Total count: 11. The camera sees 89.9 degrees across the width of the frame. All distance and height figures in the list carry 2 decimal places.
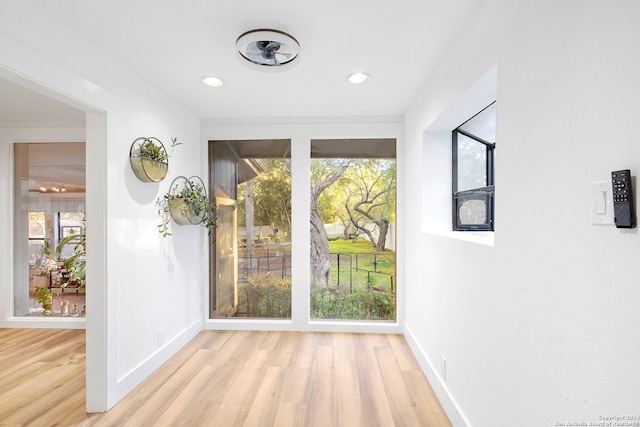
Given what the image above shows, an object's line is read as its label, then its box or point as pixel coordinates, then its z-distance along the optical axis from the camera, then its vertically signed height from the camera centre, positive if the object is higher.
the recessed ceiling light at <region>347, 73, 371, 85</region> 2.35 +1.05
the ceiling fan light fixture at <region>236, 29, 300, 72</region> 1.76 +1.00
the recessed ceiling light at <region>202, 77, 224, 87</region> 2.44 +1.08
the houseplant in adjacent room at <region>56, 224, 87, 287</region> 3.15 -0.41
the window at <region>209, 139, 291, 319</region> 3.49 -0.09
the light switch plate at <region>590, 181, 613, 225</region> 0.82 +0.03
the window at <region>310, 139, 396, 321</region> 3.41 -0.10
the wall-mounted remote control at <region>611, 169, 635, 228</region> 0.75 +0.04
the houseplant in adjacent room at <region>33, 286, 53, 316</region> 3.69 -0.91
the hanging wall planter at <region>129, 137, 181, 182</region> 2.29 +0.45
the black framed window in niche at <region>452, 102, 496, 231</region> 2.08 +0.33
